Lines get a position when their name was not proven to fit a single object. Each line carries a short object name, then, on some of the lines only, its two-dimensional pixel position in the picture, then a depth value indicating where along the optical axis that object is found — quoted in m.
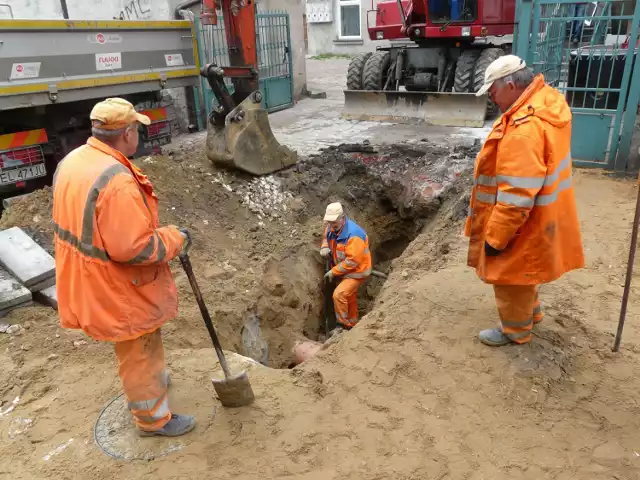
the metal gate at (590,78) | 6.88
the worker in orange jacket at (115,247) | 2.47
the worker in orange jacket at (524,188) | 2.88
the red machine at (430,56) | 9.33
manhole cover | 2.93
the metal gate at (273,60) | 10.95
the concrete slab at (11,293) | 4.27
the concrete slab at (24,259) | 4.55
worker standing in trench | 5.84
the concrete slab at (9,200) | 5.62
